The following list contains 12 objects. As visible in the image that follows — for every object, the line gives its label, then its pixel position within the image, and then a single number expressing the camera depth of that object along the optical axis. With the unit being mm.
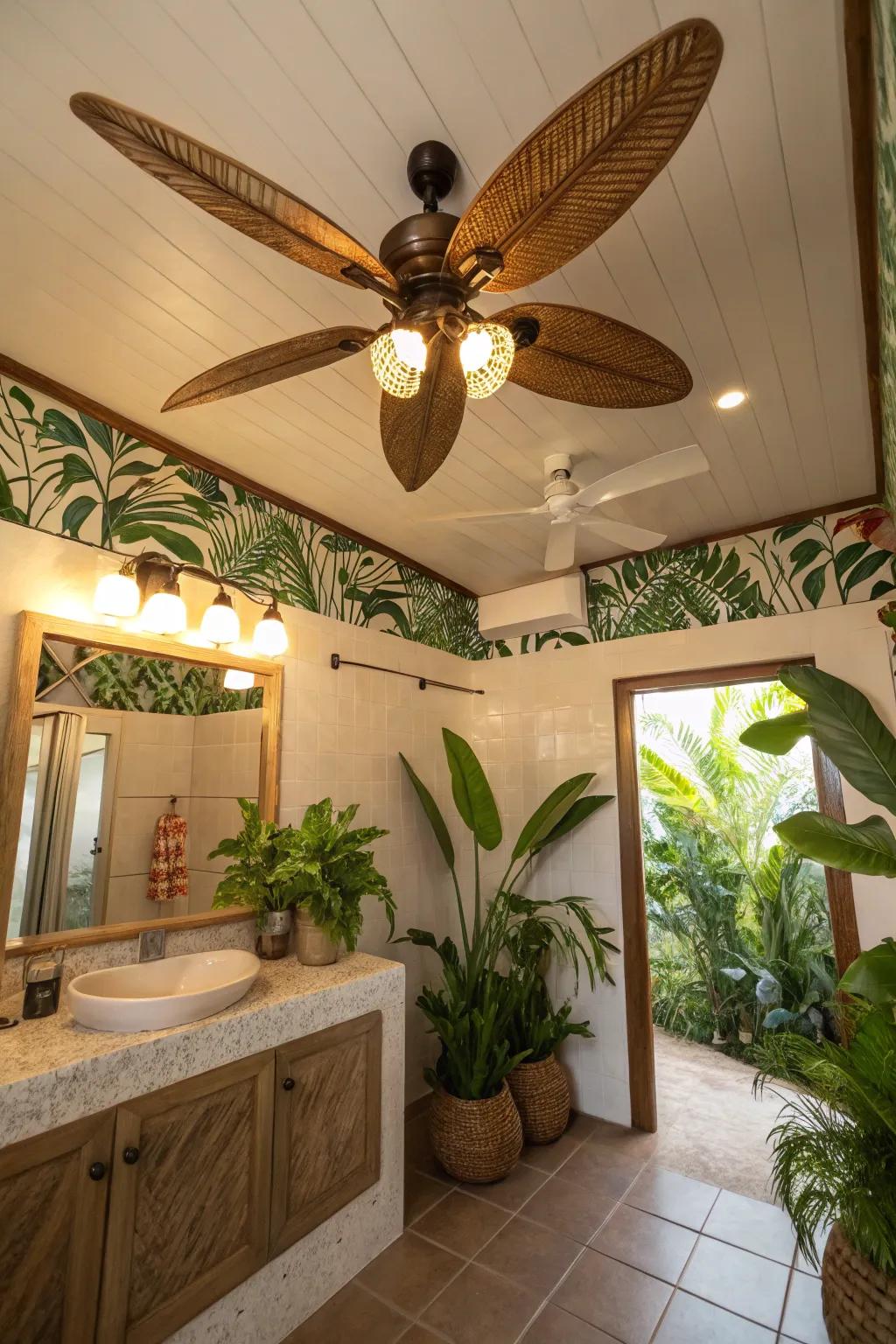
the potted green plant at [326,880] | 2119
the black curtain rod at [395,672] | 2799
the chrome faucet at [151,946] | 1929
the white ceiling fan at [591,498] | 1761
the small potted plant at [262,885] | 2176
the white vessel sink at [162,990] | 1503
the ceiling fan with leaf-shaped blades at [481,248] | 771
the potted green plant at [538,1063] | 2674
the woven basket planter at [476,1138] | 2385
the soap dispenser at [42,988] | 1600
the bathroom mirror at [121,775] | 1790
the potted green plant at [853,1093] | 1509
